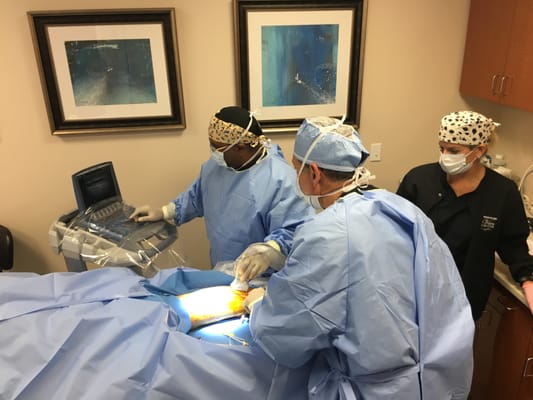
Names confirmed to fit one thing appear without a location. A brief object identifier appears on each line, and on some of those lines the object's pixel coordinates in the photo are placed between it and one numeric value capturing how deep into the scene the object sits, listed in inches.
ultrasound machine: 62.1
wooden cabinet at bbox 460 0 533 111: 68.9
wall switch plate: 91.1
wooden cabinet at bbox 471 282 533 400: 63.8
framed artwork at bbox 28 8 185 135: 74.8
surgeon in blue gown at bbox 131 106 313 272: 61.8
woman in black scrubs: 61.1
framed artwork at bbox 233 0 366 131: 78.5
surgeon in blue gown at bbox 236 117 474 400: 37.9
